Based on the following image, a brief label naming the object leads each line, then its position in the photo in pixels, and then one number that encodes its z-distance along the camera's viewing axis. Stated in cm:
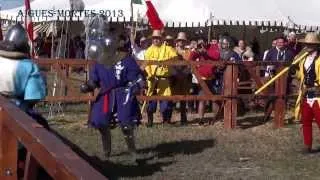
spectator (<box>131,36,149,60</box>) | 1414
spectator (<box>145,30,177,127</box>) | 1253
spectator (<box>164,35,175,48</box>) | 1375
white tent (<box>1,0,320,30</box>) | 1830
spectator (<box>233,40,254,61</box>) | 1558
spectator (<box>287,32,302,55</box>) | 1588
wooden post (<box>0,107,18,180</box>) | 411
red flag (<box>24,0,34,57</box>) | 1372
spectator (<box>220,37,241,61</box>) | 1391
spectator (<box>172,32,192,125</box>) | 1278
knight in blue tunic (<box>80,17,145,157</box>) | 886
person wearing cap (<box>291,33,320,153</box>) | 947
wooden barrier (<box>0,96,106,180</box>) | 303
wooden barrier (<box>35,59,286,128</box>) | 1188
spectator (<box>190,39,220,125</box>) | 1330
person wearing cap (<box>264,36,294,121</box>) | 1402
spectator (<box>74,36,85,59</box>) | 2274
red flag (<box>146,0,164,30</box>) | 1479
